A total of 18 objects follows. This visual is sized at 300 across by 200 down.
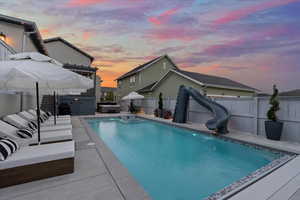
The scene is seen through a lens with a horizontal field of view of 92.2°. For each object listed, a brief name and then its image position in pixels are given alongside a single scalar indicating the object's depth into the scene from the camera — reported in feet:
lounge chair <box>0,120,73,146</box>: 12.01
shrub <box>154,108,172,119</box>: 41.86
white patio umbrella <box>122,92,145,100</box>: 49.64
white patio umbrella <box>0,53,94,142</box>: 8.64
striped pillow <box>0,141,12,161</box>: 8.44
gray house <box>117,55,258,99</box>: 45.19
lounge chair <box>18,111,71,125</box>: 19.40
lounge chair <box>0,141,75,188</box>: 8.48
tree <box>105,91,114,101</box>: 87.20
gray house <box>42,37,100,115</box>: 45.91
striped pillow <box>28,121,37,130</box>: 16.49
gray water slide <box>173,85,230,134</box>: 24.36
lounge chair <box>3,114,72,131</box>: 15.42
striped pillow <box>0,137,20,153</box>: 9.65
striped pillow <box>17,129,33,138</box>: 12.89
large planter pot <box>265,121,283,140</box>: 20.16
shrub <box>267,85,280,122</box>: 20.54
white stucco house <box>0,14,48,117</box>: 20.55
